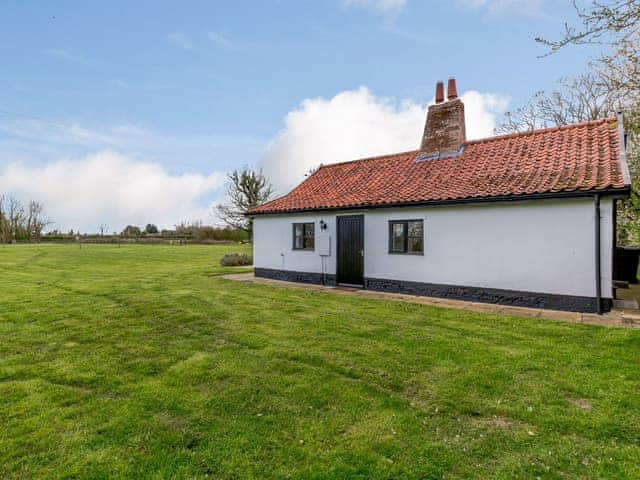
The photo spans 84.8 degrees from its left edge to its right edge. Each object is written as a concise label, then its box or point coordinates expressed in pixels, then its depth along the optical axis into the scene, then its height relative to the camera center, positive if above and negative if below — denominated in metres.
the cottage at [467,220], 7.46 +0.34
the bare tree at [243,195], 31.05 +3.60
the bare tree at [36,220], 51.97 +2.62
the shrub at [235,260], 19.09 -1.43
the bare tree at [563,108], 18.50 +7.19
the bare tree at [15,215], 49.44 +3.19
